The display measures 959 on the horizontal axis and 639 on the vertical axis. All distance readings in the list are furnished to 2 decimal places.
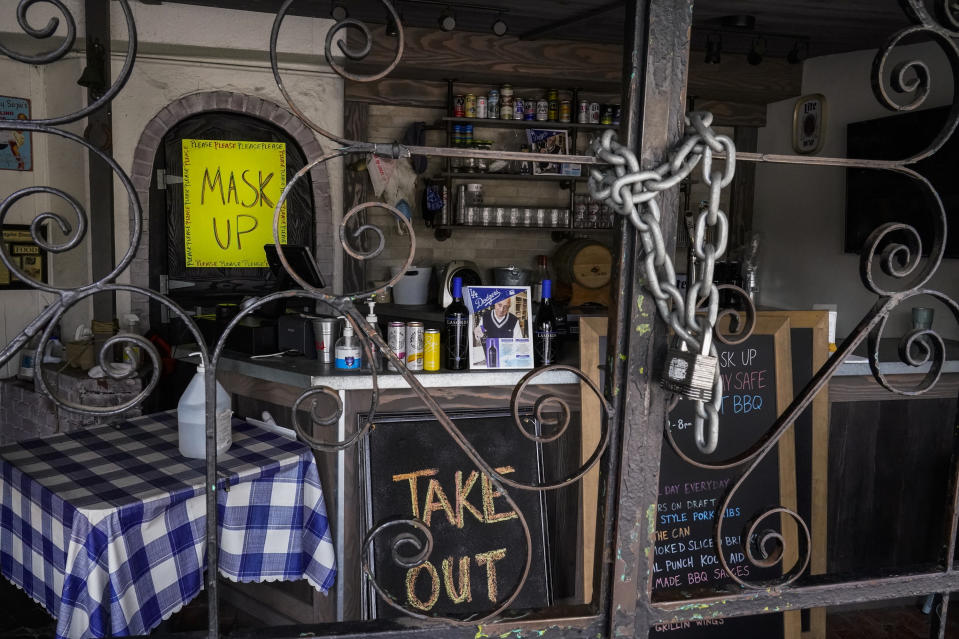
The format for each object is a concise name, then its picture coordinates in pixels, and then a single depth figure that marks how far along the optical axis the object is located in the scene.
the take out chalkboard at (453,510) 2.36
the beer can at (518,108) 5.36
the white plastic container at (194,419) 2.17
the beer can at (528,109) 5.39
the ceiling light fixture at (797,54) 4.96
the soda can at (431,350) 2.49
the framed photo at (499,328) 2.51
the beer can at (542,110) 5.39
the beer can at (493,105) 5.31
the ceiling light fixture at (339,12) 4.29
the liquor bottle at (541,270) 5.51
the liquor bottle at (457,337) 2.50
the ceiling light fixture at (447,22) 4.36
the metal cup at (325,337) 2.60
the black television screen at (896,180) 4.09
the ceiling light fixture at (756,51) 4.66
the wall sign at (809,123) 5.07
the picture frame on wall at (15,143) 4.40
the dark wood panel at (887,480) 2.95
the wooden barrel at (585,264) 5.42
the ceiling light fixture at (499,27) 4.48
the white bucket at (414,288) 5.17
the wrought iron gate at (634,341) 0.81
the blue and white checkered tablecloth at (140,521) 1.76
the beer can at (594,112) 5.48
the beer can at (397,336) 2.47
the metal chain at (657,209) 0.79
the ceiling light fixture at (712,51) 4.71
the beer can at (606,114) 5.54
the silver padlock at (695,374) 0.78
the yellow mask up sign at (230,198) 4.93
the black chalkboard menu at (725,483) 2.30
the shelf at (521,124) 5.21
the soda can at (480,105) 5.29
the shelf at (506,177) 5.22
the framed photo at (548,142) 5.43
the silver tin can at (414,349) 2.50
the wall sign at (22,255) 4.40
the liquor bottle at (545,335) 2.61
